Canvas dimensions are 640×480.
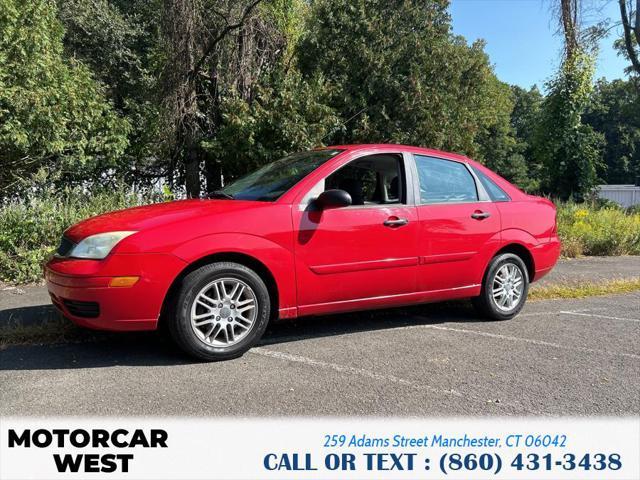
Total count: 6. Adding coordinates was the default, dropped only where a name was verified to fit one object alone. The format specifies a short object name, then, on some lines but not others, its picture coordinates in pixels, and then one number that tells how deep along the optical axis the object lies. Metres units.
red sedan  3.83
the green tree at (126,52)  11.49
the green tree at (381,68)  12.56
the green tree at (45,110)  7.61
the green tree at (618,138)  60.06
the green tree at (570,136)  15.60
